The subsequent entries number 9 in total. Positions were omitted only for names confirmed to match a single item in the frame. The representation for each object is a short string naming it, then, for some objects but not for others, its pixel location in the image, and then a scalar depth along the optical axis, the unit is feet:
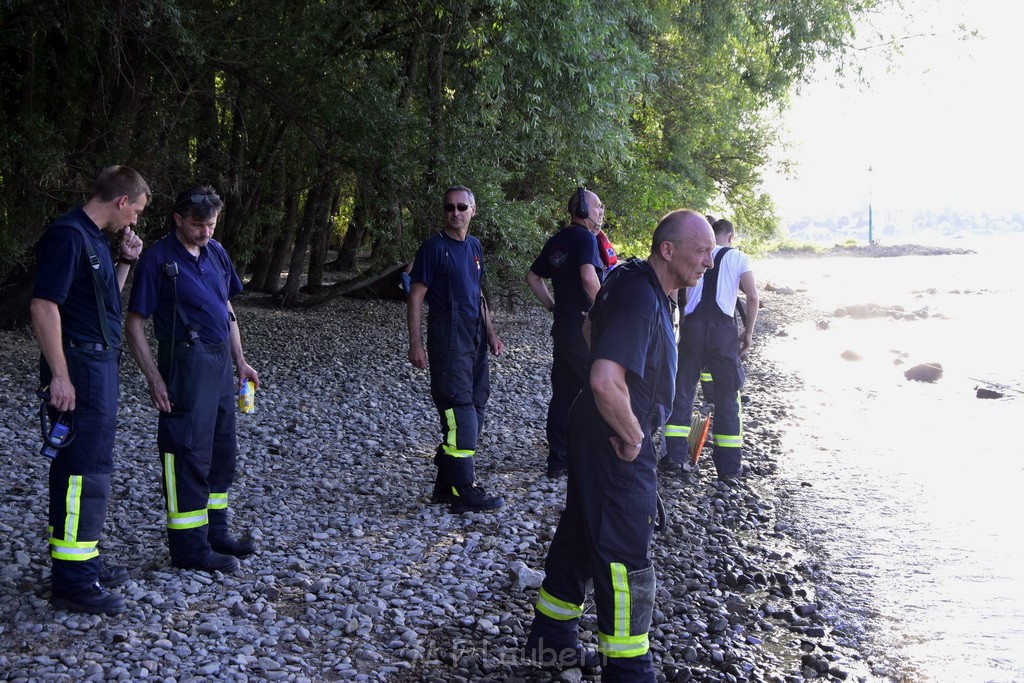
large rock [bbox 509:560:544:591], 17.15
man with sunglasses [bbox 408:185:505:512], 19.70
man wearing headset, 21.15
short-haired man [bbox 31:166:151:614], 14.12
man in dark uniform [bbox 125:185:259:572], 15.51
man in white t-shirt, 24.12
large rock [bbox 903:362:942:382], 48.21
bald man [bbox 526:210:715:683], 11.96
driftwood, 57.75
